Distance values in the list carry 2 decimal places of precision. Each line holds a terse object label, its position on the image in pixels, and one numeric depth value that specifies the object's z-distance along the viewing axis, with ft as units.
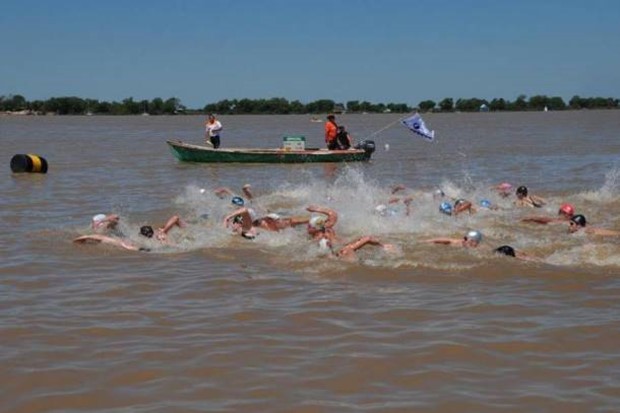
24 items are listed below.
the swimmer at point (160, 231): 39.60
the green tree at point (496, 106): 458.50
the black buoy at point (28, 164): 76.84
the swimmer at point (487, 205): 52.19
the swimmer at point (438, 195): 55.57
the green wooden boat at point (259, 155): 87.61
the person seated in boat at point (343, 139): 92.02
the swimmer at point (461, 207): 49.03
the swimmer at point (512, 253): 34.76
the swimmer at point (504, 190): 57.52
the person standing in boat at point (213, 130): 91.37
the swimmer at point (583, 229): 41.23
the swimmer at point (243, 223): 41.34
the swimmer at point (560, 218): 45.78
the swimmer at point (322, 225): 38.74
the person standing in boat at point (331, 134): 91.09
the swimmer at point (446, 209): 48.55
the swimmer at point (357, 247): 35.01
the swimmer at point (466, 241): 36.96
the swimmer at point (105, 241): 37.90
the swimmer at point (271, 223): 42.16
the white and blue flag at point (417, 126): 74.23
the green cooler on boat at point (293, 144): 90.12
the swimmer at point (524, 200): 53.72
